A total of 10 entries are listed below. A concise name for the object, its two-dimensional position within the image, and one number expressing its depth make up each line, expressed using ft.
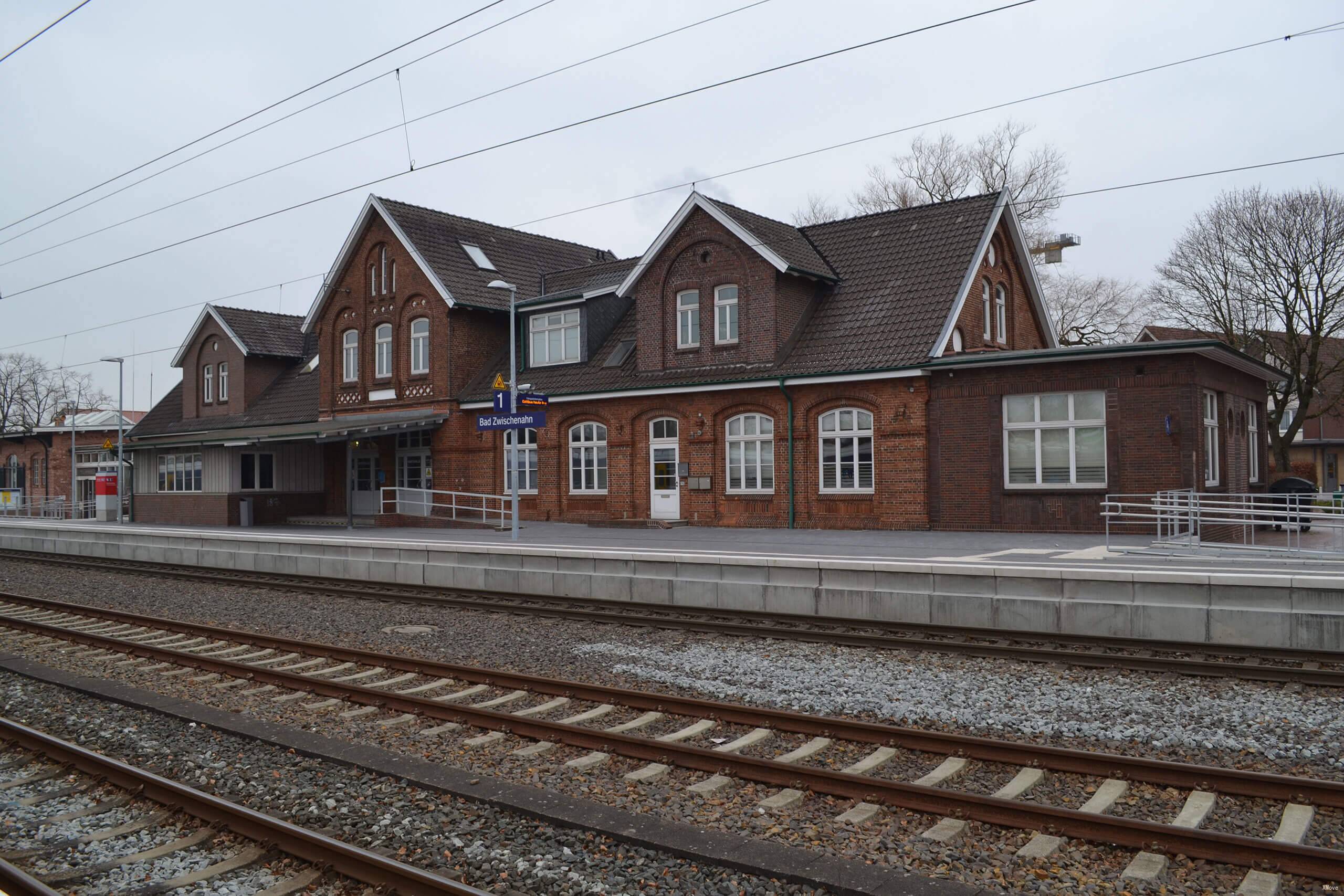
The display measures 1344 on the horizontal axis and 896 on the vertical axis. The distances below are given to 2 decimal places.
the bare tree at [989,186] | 137.90
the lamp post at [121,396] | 119.14
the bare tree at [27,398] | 227.20
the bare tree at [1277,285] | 111.04
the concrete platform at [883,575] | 36.99
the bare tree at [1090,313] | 134.62
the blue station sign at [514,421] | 67.82
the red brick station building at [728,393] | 68.08
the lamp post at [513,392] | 67.41
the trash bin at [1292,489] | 79.51
